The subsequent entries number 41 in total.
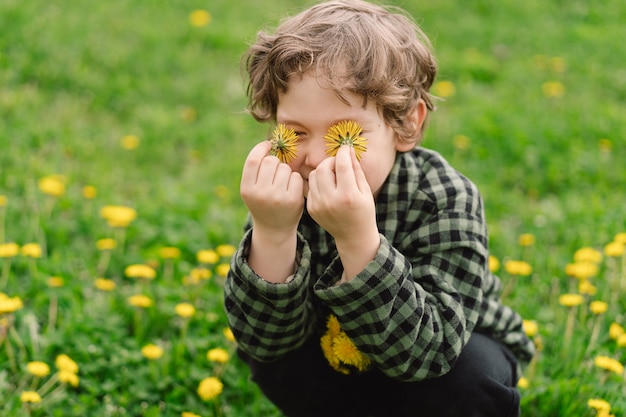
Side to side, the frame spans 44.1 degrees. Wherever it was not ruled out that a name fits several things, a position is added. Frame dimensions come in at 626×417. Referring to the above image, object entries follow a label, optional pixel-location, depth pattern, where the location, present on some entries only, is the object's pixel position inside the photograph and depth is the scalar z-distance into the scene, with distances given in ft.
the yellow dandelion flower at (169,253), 9.20
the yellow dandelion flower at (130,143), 12.30
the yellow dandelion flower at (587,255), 8.64
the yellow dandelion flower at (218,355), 7.27
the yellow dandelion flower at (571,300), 7.76
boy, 5.24
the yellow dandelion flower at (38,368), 6.80
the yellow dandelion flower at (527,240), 9.49
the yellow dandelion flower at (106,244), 9.02
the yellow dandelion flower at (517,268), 8.62
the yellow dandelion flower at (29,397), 6.48
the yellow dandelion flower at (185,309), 7.79
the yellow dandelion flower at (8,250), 8.32
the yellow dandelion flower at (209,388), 7.05
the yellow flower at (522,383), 7.23
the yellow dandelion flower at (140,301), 7.86
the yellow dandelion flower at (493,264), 8.93
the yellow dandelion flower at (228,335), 7.91
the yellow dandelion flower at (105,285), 8.51
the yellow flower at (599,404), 6.32
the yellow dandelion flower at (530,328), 7.78
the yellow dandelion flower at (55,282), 8.60
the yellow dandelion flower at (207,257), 8.75
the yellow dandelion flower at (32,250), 8.38
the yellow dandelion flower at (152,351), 7.36
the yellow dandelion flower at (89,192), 10.38
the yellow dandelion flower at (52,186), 9.62
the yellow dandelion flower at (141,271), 8.18
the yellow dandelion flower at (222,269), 8.88
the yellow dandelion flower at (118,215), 9.12
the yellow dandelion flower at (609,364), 6.87
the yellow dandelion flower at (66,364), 7.02
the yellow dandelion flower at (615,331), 7.71
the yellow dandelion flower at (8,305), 7.11
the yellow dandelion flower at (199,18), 16.29
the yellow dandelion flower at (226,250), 9.27
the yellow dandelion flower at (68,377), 6.84
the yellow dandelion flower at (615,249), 8.21
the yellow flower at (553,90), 13.99
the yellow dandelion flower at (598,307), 7.77
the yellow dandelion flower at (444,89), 14.53
